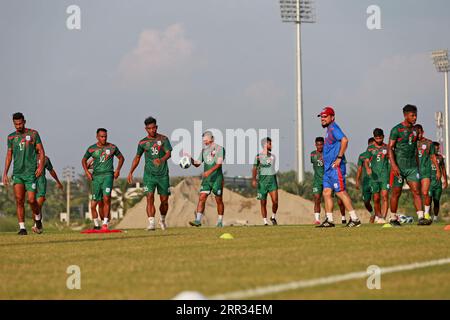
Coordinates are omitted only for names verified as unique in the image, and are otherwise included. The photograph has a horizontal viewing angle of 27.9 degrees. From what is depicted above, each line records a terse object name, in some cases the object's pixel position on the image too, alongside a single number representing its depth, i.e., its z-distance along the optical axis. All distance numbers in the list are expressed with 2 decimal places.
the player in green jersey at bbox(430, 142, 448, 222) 26.33
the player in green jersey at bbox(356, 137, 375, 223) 25.34
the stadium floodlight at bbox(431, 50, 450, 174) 89.21
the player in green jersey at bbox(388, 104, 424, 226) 18.77
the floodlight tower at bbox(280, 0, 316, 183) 56.78
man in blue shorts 17.81
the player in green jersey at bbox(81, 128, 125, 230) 21.42
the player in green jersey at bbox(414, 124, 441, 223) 20.62
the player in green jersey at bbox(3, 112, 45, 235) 19.77
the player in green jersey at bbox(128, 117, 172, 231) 21.27
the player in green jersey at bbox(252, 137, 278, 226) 26.19
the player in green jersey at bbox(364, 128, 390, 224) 24.83
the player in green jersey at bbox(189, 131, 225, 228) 23.41
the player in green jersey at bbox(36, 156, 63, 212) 23.55
